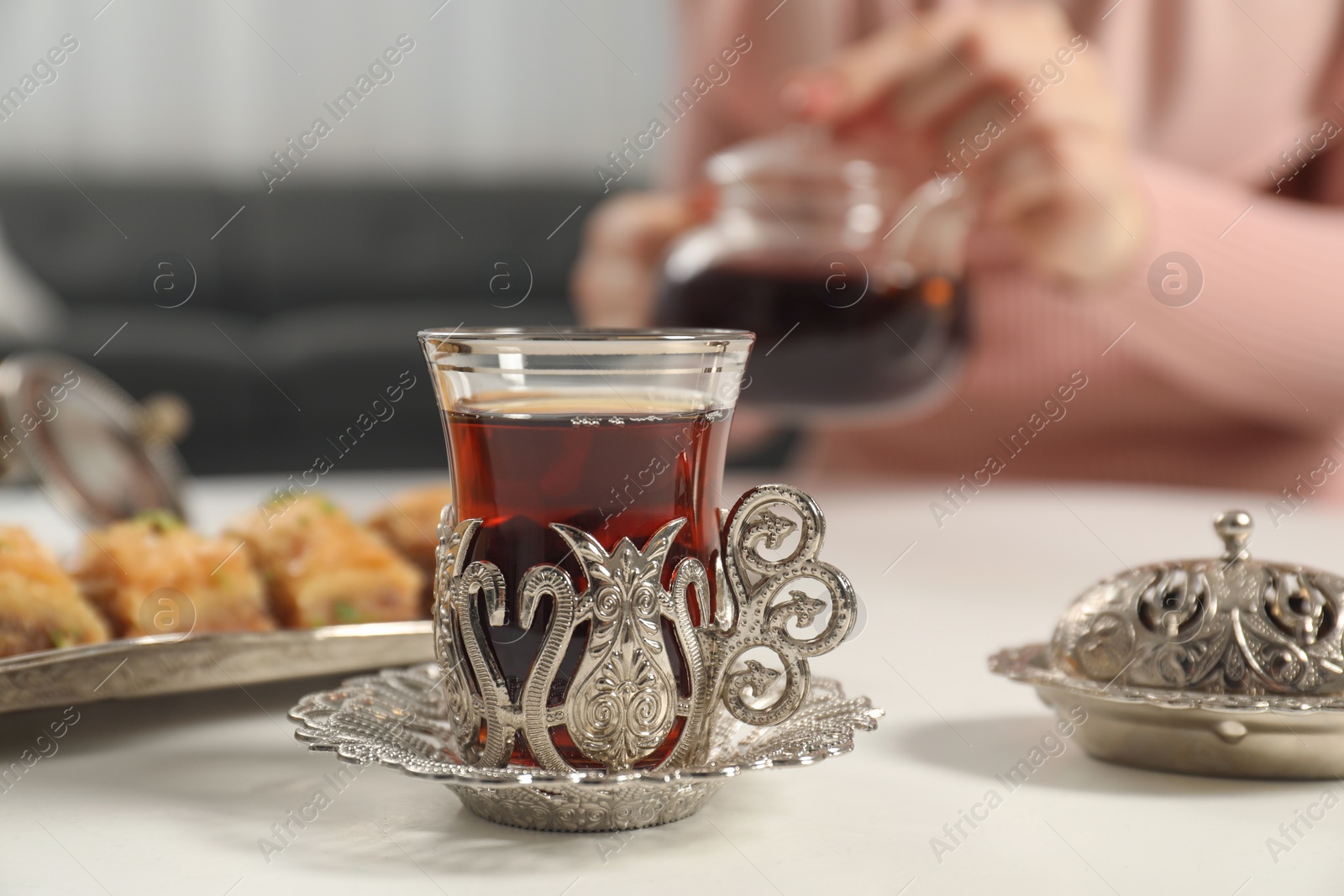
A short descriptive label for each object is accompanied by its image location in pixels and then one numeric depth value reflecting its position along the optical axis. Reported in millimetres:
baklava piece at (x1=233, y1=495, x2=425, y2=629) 690
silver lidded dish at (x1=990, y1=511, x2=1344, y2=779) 594
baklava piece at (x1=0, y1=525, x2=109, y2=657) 636
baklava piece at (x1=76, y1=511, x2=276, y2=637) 666
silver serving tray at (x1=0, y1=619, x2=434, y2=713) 613
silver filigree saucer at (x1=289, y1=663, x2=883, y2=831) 572
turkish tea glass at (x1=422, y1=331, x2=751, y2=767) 593
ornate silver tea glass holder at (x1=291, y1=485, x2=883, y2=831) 584
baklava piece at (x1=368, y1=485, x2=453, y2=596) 737
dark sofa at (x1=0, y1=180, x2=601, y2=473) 3385
